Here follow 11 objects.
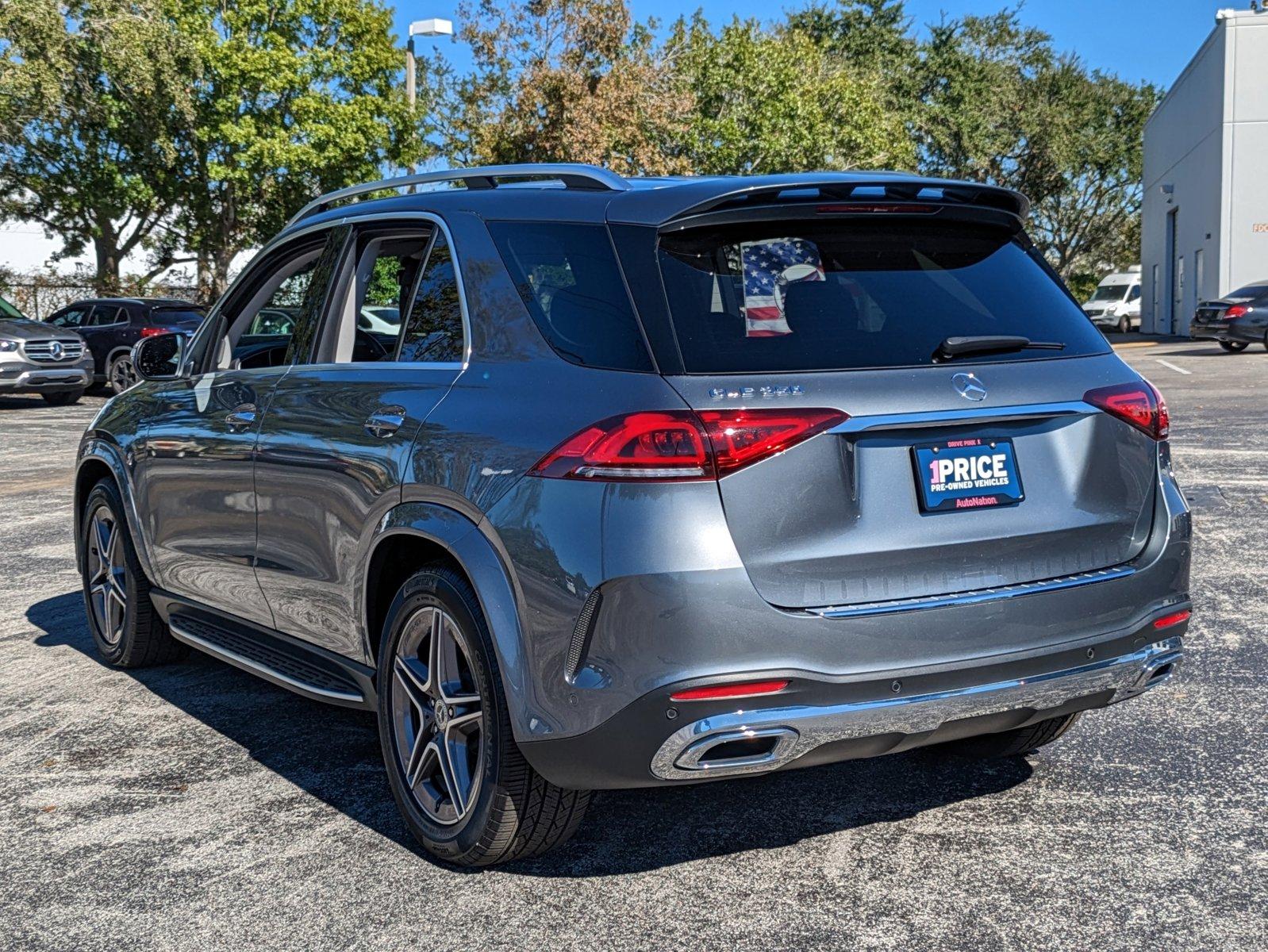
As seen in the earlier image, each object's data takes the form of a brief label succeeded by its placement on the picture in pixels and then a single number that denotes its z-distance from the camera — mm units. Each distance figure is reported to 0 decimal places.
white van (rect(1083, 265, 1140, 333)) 52125
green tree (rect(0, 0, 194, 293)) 32906
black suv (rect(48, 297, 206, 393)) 26469
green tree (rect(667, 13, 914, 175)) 39938
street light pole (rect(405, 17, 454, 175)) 26812
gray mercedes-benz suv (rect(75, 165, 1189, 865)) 3398
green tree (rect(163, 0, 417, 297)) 35062
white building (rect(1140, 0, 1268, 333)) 37438
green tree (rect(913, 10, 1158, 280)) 54250
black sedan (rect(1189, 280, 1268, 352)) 30406
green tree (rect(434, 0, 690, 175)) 33906
